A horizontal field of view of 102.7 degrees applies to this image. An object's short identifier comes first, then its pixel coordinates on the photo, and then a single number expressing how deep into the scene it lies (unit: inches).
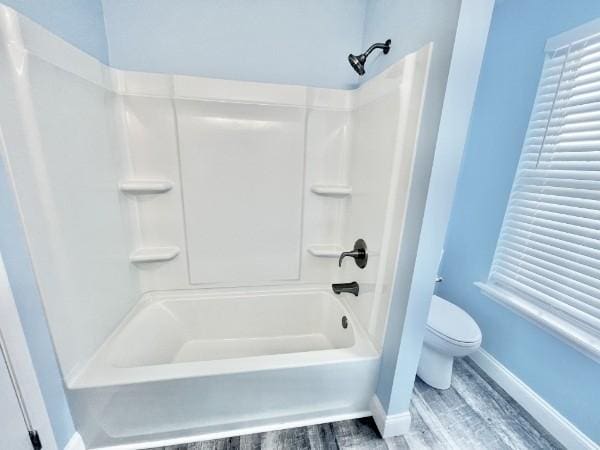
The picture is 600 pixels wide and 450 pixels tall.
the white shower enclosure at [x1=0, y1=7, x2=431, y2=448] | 35.4
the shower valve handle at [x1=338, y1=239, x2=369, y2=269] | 51.0
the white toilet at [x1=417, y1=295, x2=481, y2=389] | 53.0
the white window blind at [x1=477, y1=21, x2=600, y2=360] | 44.8
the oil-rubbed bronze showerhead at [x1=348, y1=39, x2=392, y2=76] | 44.9
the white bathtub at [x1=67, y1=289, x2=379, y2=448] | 39.0
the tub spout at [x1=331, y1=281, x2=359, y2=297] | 54.2
